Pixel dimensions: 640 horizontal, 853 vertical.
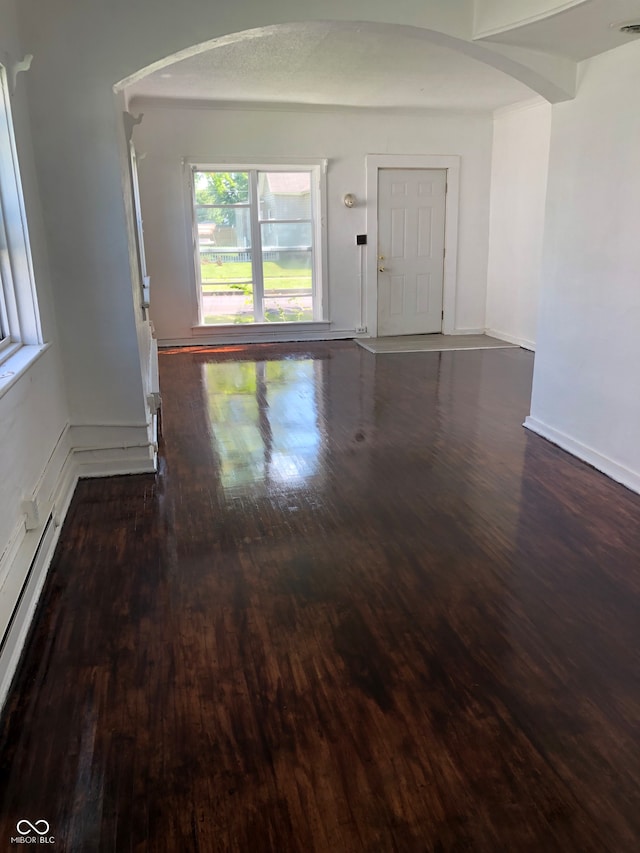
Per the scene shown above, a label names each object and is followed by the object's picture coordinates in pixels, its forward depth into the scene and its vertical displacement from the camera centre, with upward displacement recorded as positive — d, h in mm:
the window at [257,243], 7594 -136
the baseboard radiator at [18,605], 2020 -1261
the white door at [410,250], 7969 -254
